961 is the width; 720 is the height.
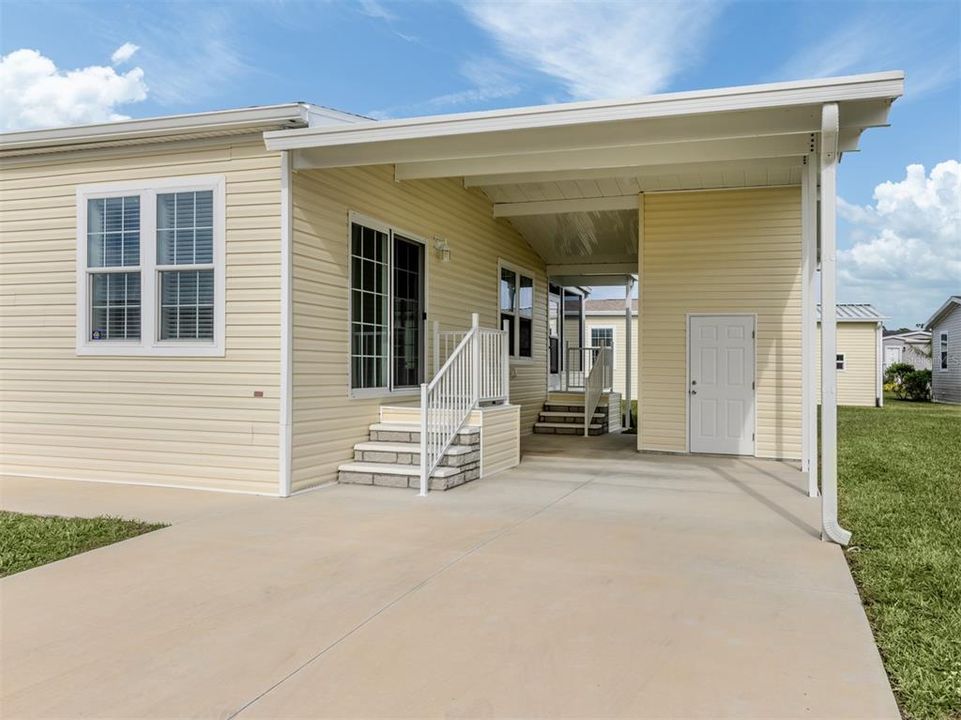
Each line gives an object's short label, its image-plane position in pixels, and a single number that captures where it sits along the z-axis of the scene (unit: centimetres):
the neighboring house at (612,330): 2433
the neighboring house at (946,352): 2328
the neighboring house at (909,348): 3394
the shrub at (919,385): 2547
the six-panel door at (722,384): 967
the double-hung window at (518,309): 1195
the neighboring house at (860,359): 2105
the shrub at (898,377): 2670
